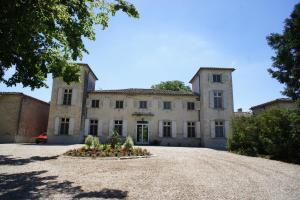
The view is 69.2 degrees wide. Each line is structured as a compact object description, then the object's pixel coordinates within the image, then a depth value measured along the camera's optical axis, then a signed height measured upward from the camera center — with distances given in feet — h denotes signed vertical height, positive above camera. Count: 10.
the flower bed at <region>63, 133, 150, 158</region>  37.27 -3.12
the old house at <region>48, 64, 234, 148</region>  72.43 +7.44
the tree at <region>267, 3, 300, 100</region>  49.83 +19.19
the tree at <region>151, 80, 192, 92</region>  137.51 +30.68
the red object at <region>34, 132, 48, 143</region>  69.77 -2.17
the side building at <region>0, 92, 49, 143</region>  68.39 +4.66
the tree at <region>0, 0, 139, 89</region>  15.53 +8.78
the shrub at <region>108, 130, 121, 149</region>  45.69 -1.21
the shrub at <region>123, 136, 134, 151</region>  43.73 -2.07
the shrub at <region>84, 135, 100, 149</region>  44.24 -2.03
